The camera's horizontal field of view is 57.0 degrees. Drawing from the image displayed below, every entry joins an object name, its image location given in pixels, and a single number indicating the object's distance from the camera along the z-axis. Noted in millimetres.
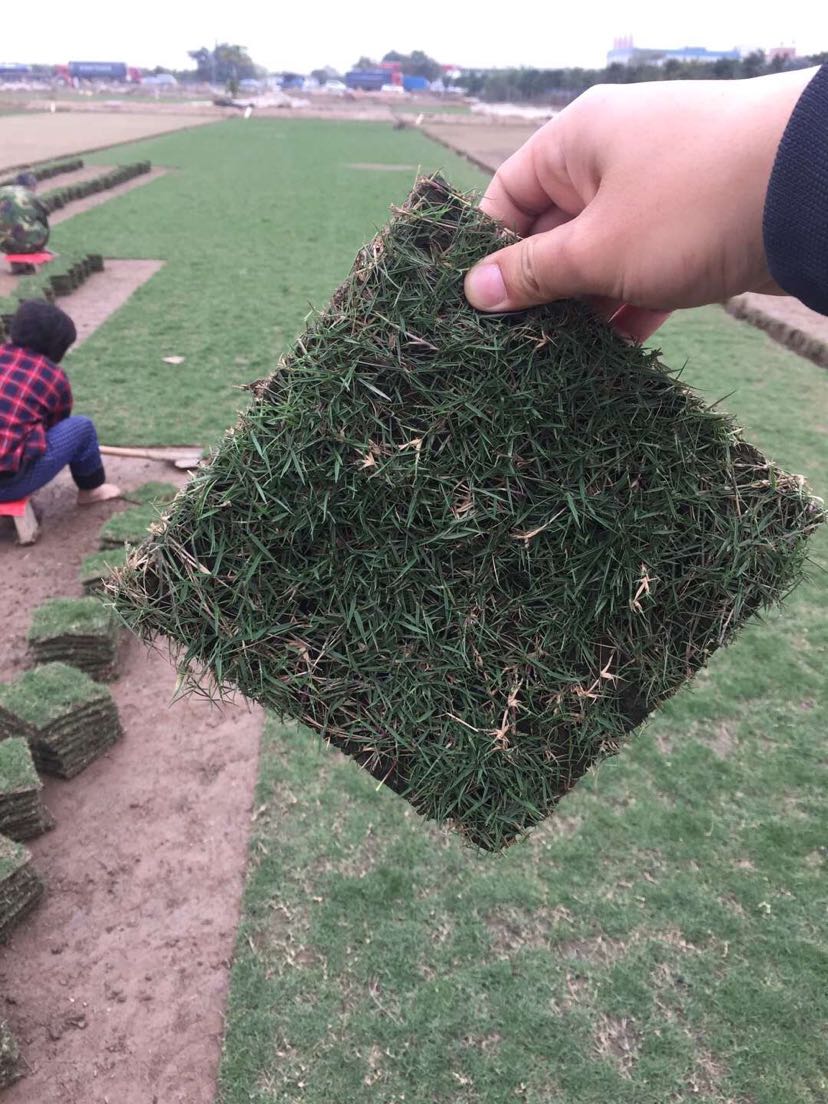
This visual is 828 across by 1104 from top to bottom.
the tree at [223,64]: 113000
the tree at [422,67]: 120812
